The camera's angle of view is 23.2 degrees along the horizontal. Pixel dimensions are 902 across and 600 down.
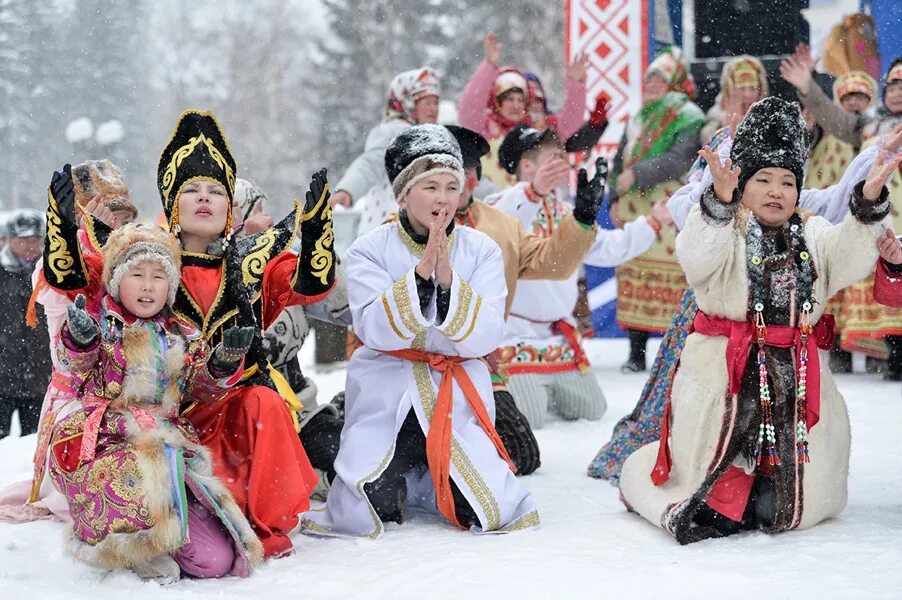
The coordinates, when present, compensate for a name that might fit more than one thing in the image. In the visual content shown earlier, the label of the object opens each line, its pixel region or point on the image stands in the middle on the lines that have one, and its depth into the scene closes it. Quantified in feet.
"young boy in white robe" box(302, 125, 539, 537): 23.67
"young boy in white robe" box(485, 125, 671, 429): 35.81
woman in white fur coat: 22.71
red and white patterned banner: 55.09
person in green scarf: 45.49
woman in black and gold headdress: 22.17
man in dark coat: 36.09
